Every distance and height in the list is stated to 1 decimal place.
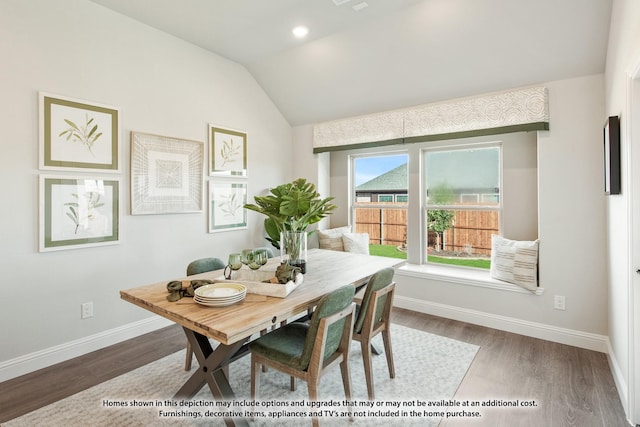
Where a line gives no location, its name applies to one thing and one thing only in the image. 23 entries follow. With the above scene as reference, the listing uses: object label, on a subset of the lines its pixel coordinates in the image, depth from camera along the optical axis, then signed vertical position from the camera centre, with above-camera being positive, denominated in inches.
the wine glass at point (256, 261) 82.4 -11.4
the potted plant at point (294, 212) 87.4 +1.3
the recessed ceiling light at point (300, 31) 128.0 +73.4
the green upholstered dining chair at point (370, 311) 83.0 -24.7
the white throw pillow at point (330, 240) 172.7 -12.3
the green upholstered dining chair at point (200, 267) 96.8 -15.4
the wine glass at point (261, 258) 85.8 -10.9
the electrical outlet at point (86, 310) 109.9 -30.9
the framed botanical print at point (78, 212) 101.5 +2.0
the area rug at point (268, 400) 76.5 -46.4
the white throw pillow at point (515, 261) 121.5 -17.6
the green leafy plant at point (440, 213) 155.5 +1.3
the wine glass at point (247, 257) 85.1 -10.5
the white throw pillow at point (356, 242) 168.1 -13.4
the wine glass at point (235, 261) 83.4 -11.4
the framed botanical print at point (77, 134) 100.7 +27.0
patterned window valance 120.2 +40.8
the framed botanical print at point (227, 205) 149.5 +5.6
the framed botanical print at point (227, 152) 148.4 +30.5
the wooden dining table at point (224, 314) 58.1 -18.3
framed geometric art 122.4 +17.1
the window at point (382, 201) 171.6 +8.3
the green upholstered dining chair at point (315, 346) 66.7 -28.8
